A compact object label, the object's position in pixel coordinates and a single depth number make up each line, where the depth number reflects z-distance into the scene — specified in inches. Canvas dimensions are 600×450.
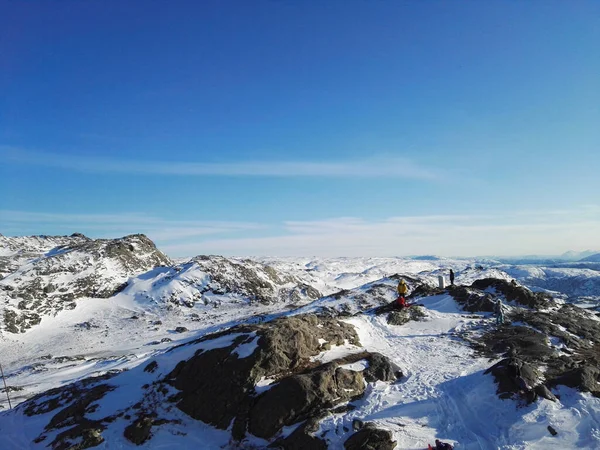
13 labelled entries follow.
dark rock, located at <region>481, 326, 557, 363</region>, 877.2
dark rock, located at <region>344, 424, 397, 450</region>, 559.5
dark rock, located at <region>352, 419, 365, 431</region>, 605.5
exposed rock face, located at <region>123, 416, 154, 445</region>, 713.6
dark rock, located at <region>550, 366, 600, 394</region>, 647.1
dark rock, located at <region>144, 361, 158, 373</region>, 978.1
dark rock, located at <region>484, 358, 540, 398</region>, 657.0
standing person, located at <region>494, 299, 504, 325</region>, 1152.8
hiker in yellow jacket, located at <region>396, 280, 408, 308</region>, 1275.3
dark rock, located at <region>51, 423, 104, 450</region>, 714.8
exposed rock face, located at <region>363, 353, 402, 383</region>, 779.3
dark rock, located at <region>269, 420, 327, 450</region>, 589.3
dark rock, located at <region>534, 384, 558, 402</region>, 634.2
